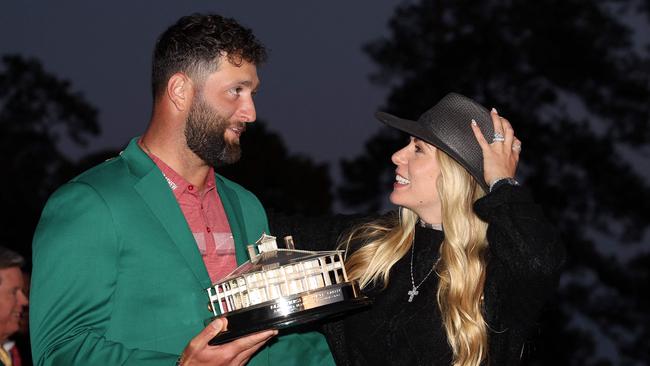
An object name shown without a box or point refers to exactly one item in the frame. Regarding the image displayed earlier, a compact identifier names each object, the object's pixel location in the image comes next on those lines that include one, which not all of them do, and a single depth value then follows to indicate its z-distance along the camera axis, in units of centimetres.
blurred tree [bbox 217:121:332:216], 3183
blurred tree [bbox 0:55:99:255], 2808
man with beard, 382
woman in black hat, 466
